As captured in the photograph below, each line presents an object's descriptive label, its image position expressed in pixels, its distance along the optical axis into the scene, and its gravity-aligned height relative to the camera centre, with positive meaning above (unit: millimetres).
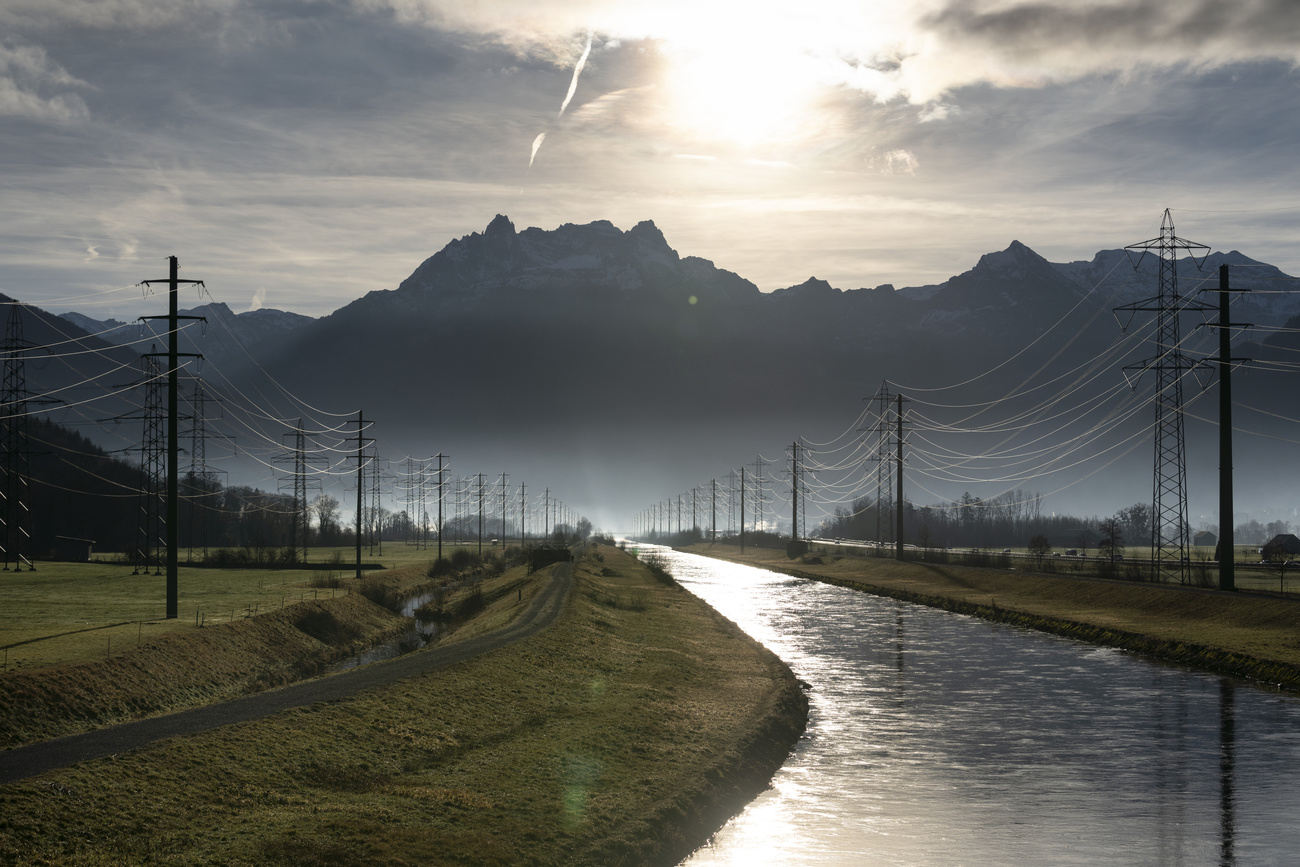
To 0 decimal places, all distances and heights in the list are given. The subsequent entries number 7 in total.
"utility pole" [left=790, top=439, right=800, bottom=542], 140788 +281
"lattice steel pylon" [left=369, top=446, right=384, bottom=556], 146625 -3820
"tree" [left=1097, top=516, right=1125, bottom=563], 112550 -8866
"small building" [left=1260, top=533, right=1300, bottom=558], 112250 -7914
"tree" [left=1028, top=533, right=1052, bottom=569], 104881 -7549
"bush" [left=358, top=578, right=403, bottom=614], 68875 -8679
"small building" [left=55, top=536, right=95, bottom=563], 102962 -8471
